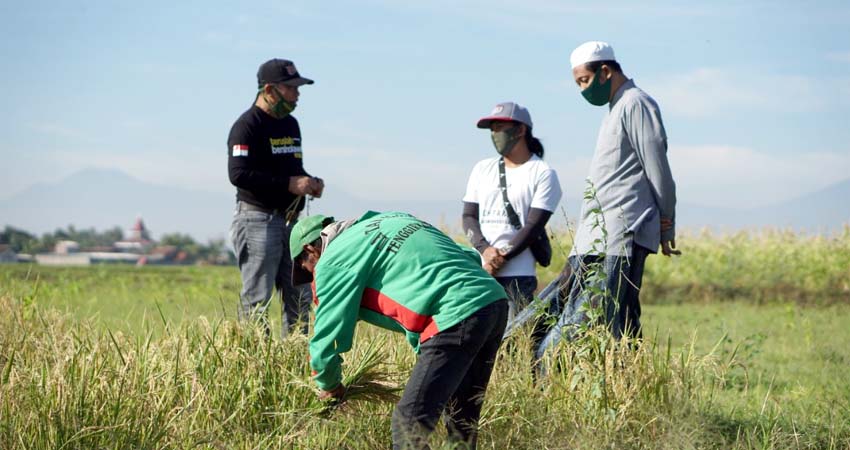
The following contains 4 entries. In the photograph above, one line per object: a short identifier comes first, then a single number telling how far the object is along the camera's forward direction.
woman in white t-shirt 14.23
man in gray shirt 12.27
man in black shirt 14.59
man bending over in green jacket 9.06
